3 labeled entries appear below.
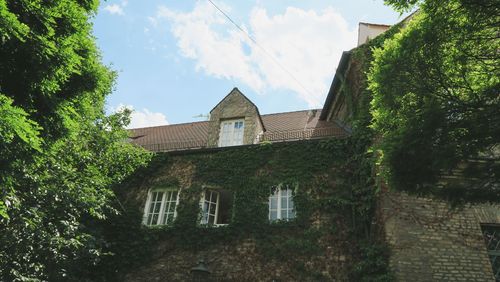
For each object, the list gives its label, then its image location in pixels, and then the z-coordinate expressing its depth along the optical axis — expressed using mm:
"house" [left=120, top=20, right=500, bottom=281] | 8352
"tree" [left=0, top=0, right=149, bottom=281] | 5051
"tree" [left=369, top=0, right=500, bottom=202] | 5328
